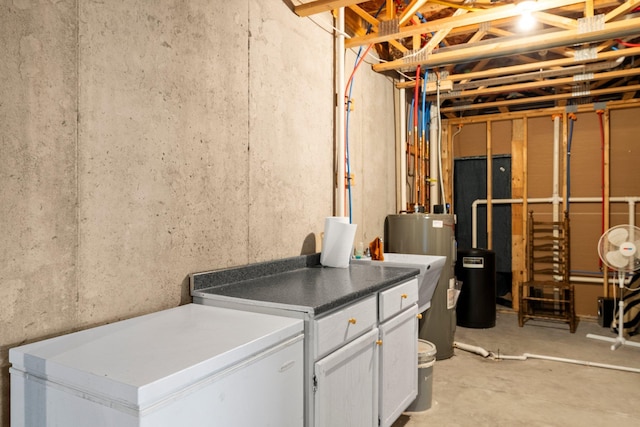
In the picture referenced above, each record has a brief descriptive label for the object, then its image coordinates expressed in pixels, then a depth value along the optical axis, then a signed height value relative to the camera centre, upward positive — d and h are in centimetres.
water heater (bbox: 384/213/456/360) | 355 -35
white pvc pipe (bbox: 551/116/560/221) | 516 +48
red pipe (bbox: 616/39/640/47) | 335 +131
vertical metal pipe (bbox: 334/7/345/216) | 287 +70
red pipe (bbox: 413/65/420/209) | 408 +56
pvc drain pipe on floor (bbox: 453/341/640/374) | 339 -127
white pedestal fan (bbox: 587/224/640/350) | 386 -41
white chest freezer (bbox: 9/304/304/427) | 94 -41
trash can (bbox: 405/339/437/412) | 265 -109
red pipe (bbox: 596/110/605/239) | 496 +81
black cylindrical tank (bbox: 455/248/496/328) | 460 -89
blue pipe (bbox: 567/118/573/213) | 512 +60
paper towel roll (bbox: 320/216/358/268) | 245 -19
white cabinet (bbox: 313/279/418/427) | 156 -68
